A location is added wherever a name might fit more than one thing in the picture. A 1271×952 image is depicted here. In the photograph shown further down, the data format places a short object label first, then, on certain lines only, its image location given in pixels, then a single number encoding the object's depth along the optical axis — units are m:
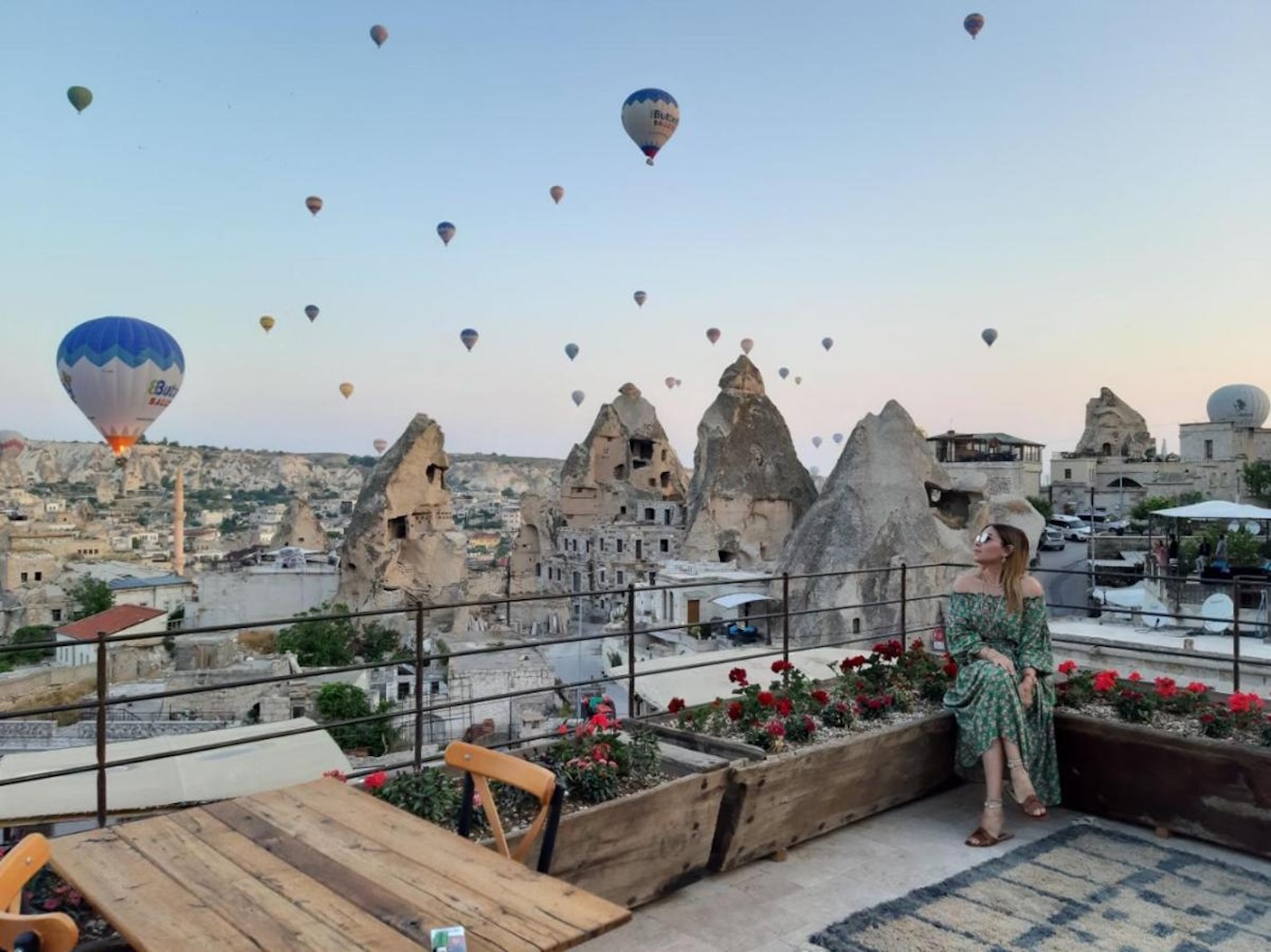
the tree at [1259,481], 53.69
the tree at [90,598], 48.34
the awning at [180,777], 7.41
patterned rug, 3.67
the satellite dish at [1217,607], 16.76
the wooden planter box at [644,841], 3.63
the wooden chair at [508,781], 2.72
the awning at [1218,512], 20.25
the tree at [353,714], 23.17
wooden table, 1.99
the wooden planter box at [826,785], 4.27
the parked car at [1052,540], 47.38
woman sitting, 4.78
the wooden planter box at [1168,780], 4.47
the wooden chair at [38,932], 1.79
